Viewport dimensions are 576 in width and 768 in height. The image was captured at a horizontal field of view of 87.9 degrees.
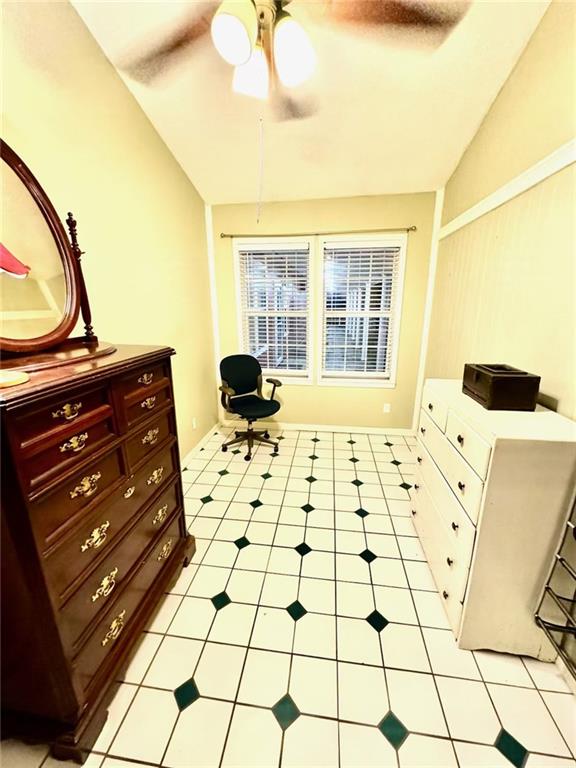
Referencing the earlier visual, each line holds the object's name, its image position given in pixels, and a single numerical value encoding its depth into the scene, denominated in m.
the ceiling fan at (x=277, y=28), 1.20
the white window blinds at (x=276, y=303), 3.21
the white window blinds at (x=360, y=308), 3.06
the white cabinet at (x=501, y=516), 1.10
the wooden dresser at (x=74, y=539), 0.79
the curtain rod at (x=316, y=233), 2.90
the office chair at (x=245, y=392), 2.90
